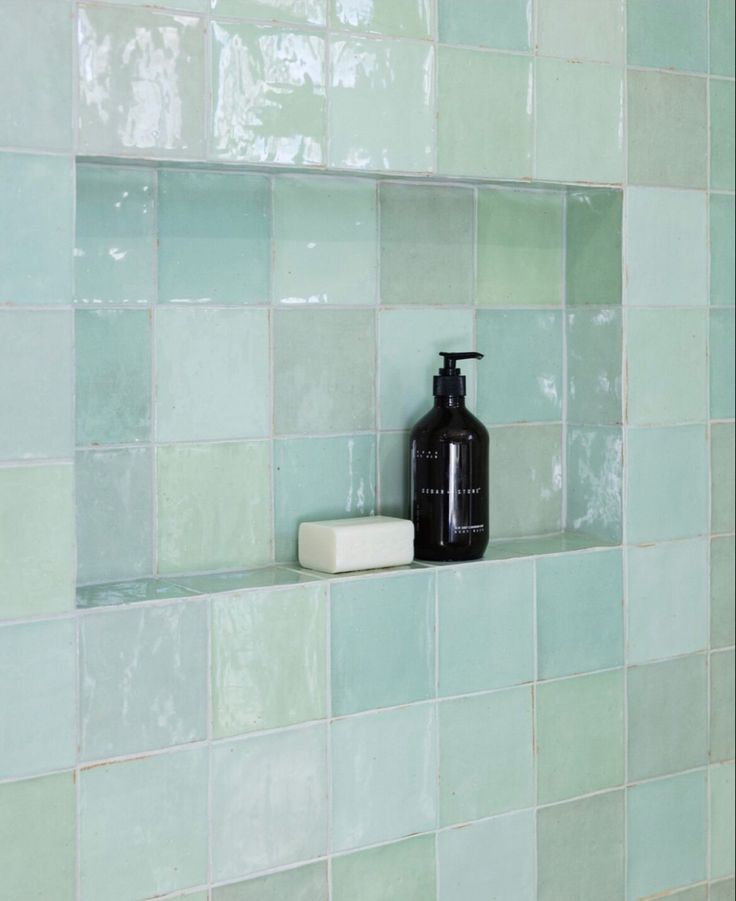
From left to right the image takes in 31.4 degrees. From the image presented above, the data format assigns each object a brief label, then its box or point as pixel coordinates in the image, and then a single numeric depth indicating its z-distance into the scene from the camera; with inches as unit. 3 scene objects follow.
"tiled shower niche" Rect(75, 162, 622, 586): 46.8
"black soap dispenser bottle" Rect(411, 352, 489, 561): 50.8
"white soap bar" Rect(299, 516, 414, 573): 47.8
